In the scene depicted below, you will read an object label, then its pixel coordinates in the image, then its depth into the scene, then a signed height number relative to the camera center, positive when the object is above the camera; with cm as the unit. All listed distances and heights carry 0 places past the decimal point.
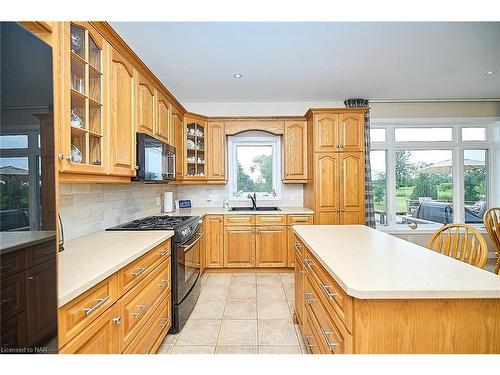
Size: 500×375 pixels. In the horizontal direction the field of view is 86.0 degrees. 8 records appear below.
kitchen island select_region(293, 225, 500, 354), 98 -47
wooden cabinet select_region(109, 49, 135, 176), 189 +54
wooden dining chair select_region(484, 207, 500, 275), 286 -46
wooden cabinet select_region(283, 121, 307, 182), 423 +59
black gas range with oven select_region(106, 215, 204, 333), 229 -67
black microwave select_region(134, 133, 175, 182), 225 +26
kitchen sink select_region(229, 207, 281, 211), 433 -36
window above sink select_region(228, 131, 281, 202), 457 +37
